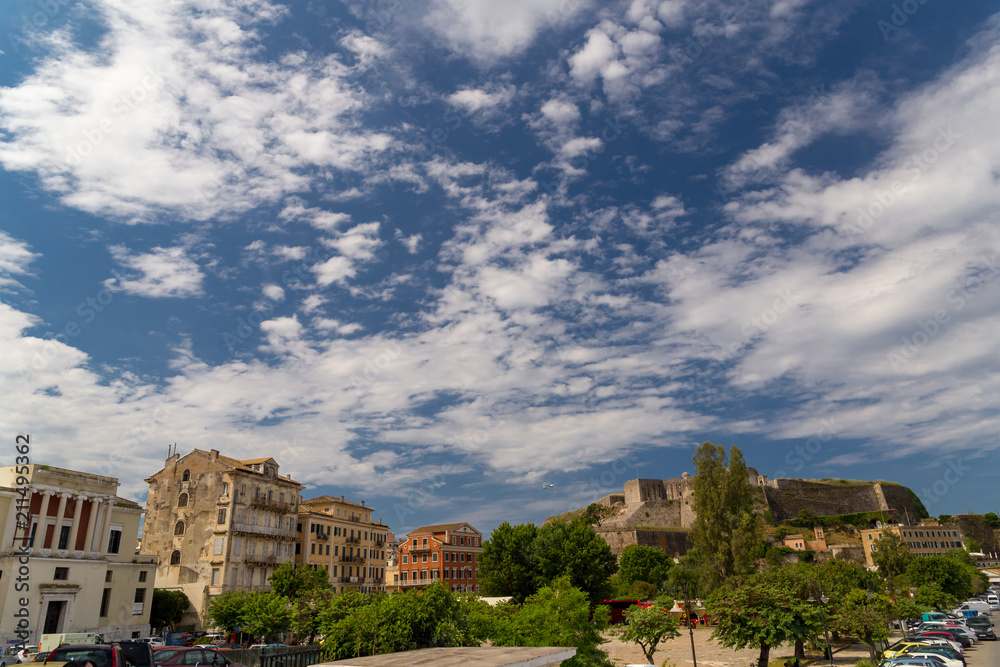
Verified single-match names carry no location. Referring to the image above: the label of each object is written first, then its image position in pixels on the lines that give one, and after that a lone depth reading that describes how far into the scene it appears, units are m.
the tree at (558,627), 21.25
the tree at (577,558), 64.38
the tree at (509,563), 66.31
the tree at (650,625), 33.25
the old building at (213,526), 53.36
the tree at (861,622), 32.81
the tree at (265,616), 36.72
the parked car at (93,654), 16.64
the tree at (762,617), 28.41
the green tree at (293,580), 52.56
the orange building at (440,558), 89.38
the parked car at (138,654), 20.62
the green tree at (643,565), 96.81
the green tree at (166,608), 48.62
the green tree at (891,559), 72.88
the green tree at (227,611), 41.47
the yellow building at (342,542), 64.81
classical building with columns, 35.88
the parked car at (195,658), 21.67
